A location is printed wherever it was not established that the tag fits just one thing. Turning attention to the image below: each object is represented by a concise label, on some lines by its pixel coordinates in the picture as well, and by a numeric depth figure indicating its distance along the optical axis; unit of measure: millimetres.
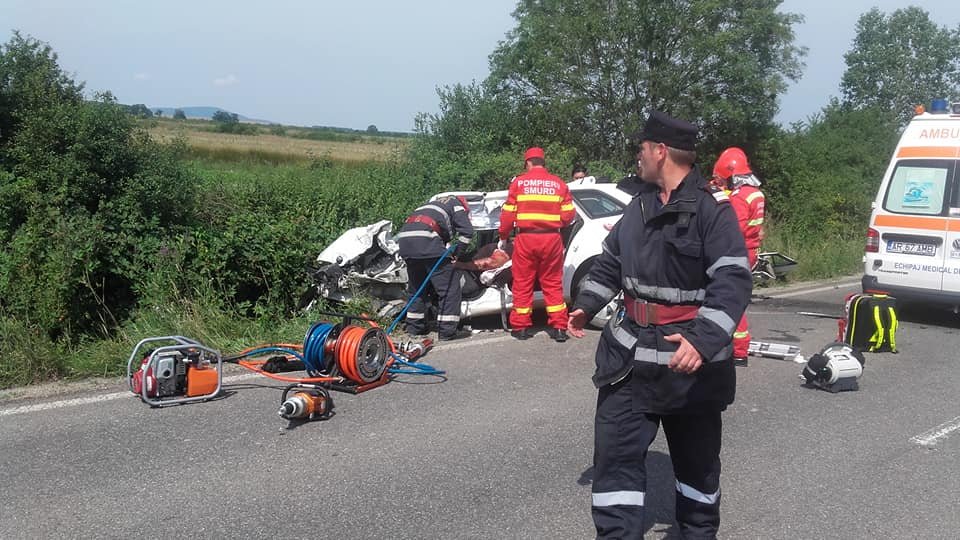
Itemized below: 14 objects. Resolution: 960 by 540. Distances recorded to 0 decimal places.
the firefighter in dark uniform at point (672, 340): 3061
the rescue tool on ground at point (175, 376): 5477
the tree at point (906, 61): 38562
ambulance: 8875
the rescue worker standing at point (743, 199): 6930
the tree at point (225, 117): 83588
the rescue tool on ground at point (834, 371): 6250
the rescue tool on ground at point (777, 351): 7344
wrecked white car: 8234
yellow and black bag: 7711
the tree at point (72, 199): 7012
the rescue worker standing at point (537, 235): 7637
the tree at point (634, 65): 15719
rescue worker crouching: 7719
